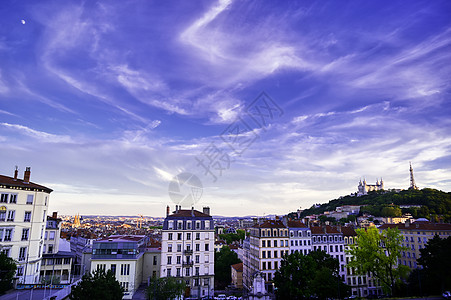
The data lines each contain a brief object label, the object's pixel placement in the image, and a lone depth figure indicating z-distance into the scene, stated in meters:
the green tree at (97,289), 27.94
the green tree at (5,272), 29.75
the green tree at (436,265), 34.59
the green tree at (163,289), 38.94
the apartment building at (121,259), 47.47
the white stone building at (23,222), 39.91
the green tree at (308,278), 41.00
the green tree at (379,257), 44.47
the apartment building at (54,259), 51.43
